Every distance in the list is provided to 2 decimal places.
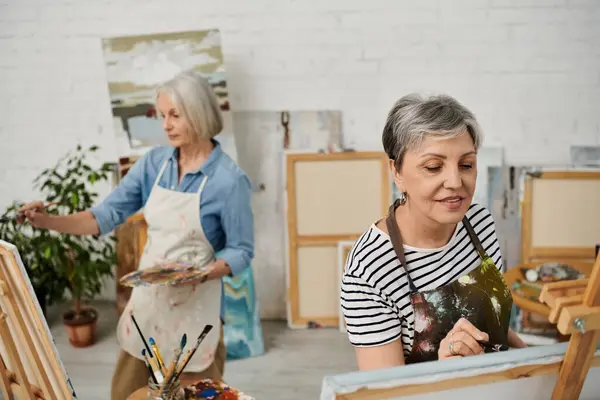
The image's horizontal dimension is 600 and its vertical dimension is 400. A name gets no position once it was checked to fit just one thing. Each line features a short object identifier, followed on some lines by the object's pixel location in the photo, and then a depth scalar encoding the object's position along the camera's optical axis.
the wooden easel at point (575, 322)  0.81
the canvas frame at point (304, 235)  3.83
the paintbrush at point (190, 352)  1.81
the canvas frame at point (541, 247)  3.70
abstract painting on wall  3.62
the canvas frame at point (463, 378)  0.82
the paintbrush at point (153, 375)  1.81
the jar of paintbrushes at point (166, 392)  1.75
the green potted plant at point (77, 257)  3.52
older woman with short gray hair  1.28
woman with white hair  2.26
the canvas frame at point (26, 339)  1.31
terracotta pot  3.73
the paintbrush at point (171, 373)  1.75
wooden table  2.87
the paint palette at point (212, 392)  1.83
